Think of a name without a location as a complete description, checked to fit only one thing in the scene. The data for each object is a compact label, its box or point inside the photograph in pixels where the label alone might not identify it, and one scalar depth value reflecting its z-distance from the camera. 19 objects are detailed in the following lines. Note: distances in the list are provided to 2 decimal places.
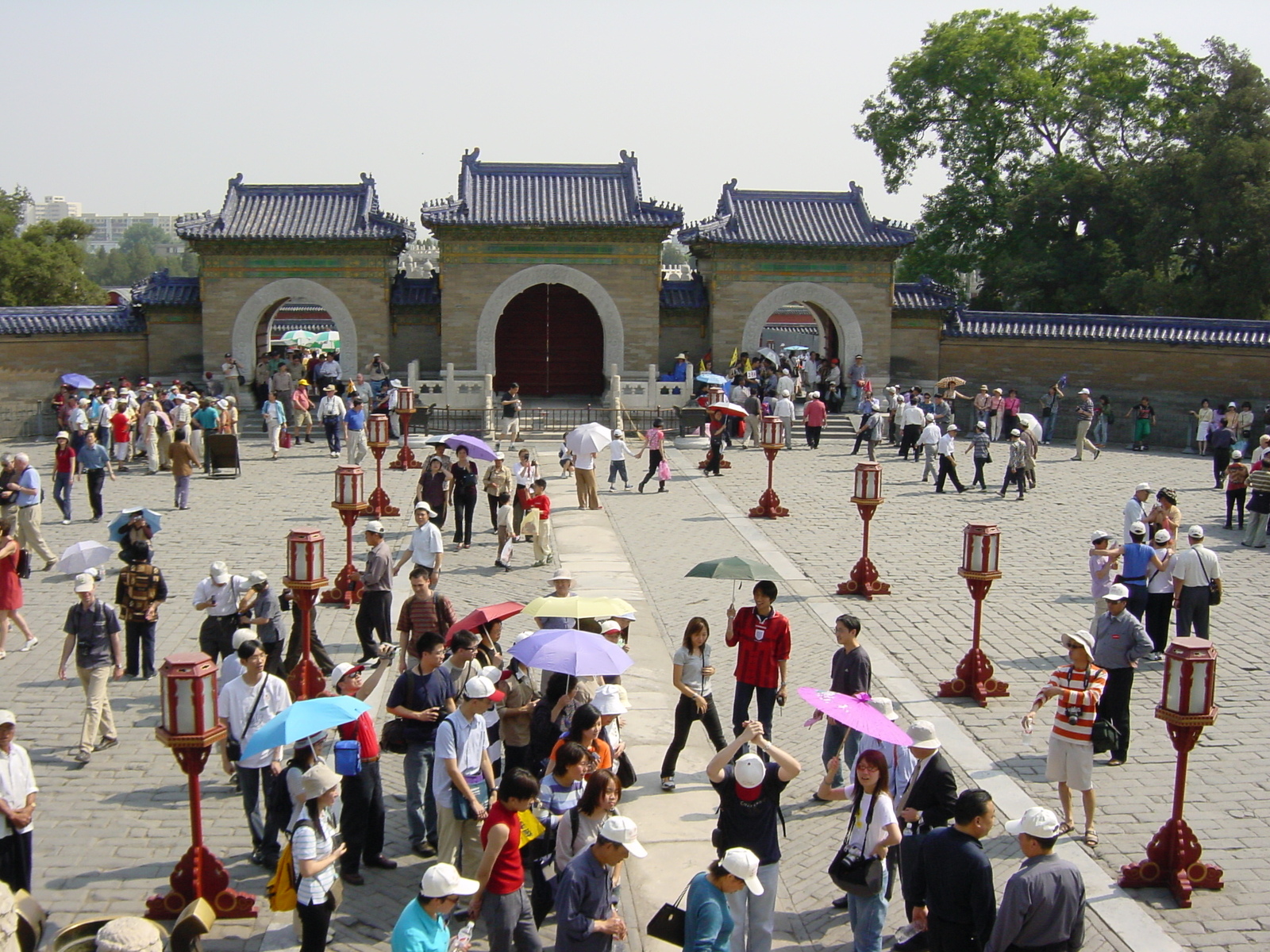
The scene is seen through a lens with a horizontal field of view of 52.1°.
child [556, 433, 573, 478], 20.70
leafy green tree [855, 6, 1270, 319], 34.47
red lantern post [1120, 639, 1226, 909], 8.09
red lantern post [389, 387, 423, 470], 24.58
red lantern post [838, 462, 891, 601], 15.21
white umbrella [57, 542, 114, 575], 12.18
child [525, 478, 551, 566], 16.89
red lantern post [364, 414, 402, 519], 19.19
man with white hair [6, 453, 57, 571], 16.11
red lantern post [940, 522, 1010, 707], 11.58
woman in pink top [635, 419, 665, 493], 22.58
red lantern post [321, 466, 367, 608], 14.30
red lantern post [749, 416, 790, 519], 20.36
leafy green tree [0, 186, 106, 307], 39.91
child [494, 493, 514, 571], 16.64
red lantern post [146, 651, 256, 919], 7.52
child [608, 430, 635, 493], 22.27
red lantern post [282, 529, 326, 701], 10.88
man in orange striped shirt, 8.73
